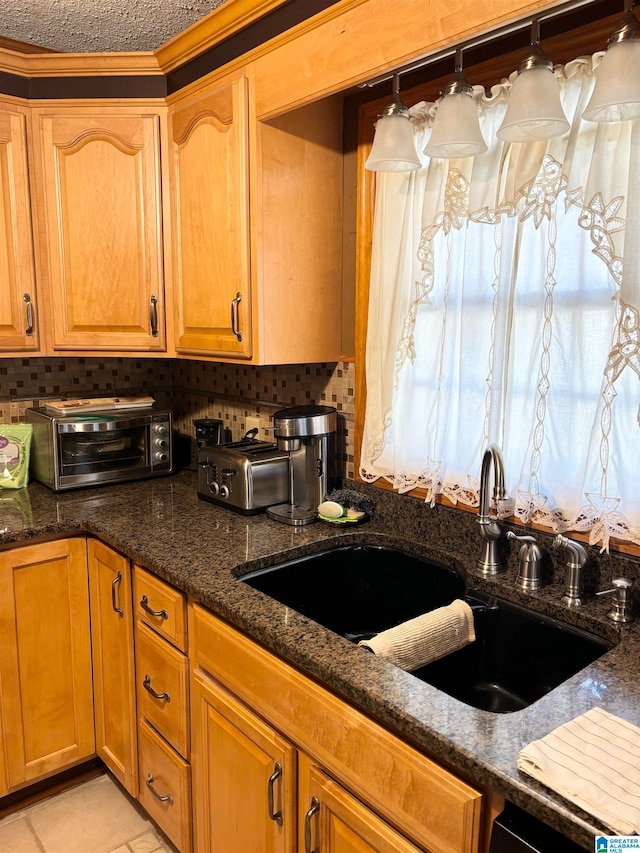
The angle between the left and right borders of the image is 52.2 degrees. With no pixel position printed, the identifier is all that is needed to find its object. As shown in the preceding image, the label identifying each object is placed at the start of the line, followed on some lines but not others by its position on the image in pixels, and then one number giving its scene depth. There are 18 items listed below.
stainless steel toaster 1.96
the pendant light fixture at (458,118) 1.42
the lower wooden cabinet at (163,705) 1.66
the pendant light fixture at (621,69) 1.17
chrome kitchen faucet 1.47
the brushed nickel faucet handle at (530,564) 1.46
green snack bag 2.31
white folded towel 0.80
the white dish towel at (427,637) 1.27
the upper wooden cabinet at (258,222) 1.86
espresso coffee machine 1.91
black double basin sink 1.37
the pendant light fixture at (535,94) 1.26
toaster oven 2.24
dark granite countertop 0.95
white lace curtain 1.33
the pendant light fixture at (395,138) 1.57
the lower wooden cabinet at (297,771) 1.02
